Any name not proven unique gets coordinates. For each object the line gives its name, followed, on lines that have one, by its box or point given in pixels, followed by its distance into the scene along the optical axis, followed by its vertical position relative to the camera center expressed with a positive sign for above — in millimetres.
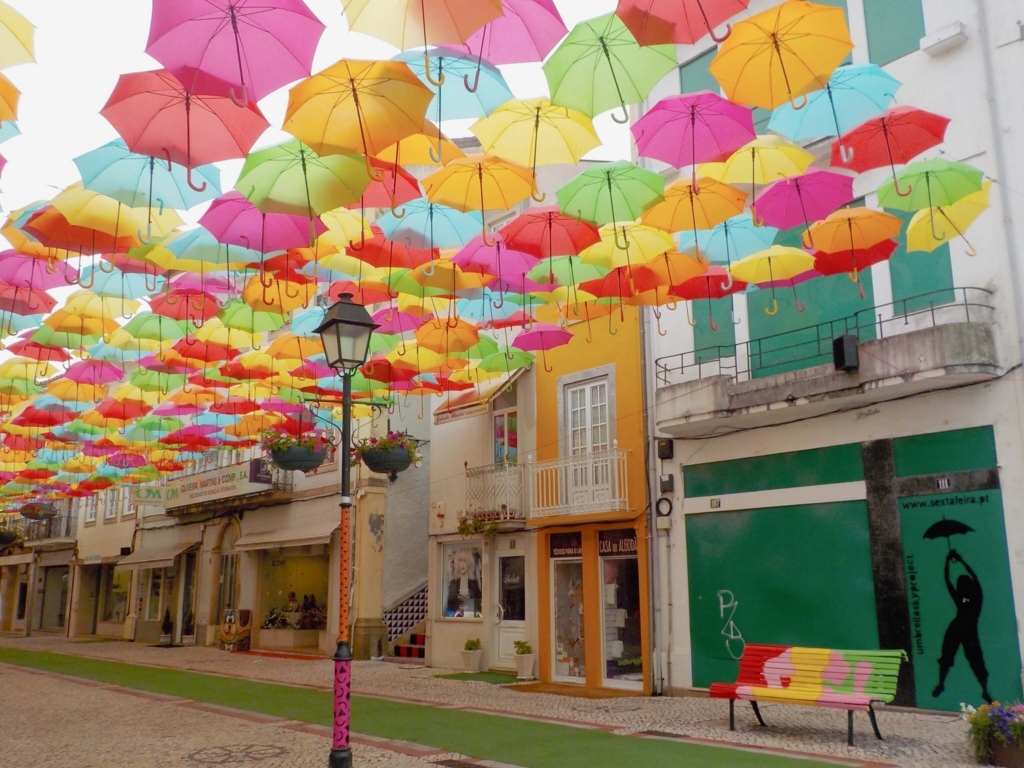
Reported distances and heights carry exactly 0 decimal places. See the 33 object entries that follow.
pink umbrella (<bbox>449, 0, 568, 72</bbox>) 6715 +4166
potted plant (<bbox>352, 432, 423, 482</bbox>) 15867 +2311
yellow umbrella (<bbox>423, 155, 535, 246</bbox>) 8594 +3881
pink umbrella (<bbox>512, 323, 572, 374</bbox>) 12844 +3522
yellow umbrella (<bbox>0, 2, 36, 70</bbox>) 5934 +3601
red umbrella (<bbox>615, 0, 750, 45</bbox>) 6312 +3956
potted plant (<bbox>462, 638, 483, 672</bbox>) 17141 -1316
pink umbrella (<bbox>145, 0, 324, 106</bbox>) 5809 +3597
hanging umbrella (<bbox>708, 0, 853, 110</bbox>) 6812 +4079
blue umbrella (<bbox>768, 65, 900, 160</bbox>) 7906 +4266
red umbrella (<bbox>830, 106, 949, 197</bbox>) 8102 +4029
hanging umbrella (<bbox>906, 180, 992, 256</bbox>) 9156 +3731
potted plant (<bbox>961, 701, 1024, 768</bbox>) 7750 -1316
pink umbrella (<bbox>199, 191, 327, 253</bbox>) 9133 +3683
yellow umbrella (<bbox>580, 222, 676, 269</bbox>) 9773 +3684
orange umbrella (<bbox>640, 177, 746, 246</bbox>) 9008 +3790
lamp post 7638 +2054
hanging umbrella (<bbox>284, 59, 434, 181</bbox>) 6812 +3671
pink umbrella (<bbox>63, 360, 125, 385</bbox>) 14969 +3565
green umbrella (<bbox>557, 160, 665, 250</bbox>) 8703 +3791
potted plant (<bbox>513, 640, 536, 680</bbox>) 16016 -1346
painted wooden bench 8656 -977
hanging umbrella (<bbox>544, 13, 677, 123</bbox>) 7211 +4184
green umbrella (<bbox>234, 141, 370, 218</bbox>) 8148 +3663
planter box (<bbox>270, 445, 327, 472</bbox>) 16781 +2370
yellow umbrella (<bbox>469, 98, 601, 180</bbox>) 8195 +4142
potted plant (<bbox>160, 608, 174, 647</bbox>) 28059 -1379
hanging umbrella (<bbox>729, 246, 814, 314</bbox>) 9922 +3504
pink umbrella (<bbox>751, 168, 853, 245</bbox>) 8992 +3869
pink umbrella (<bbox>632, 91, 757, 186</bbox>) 7871 +4033
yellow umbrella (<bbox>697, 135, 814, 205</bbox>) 8641 +4046
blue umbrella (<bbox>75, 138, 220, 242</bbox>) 8281 +3843
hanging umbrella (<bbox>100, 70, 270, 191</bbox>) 6836 +3619
